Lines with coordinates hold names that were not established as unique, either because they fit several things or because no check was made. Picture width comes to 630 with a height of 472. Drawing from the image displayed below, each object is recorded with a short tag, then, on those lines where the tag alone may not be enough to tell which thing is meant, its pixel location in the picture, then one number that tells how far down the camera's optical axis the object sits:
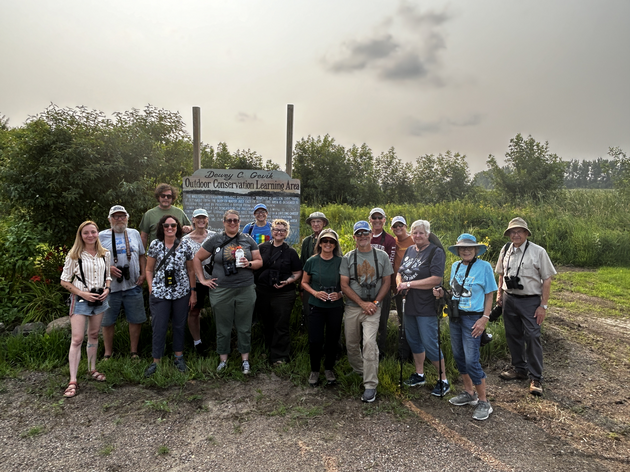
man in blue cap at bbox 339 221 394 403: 4.37
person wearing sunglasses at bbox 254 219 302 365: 5.14
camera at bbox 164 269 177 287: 4.84
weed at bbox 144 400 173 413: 4.14
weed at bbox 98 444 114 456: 3.42
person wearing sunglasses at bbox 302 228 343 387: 4.57
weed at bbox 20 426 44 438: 3.67
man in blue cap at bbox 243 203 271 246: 5.75
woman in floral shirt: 4.86
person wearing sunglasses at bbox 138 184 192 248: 5.61
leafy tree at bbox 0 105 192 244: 6.80
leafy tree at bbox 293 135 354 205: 28.03
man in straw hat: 4.66
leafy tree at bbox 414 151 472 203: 36.19
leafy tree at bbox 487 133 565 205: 28.45
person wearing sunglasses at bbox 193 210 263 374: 4.91
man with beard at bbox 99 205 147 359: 5.08
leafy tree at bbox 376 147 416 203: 35.63
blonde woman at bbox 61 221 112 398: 4.47
